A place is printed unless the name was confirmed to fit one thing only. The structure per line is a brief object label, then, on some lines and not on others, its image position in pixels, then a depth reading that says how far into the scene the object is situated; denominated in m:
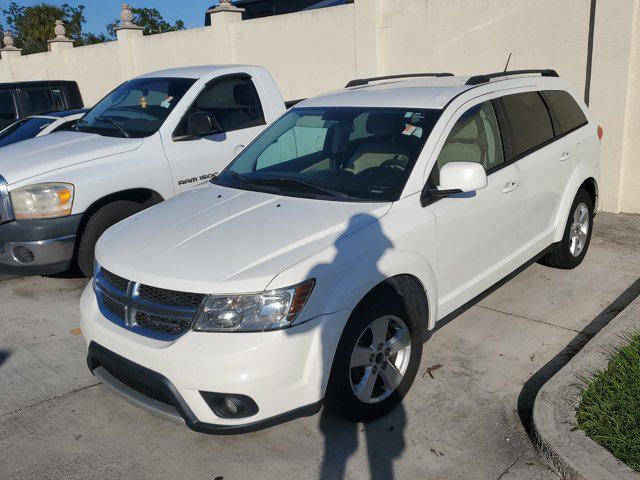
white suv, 2.99
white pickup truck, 5.26
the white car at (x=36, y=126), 8.77
